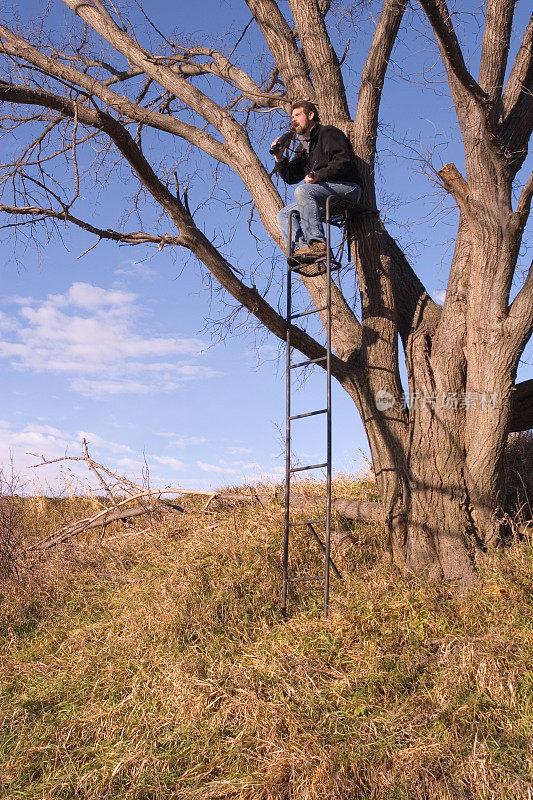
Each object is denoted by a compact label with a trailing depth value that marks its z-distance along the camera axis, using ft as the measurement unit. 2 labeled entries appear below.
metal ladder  19.58
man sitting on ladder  21.72
